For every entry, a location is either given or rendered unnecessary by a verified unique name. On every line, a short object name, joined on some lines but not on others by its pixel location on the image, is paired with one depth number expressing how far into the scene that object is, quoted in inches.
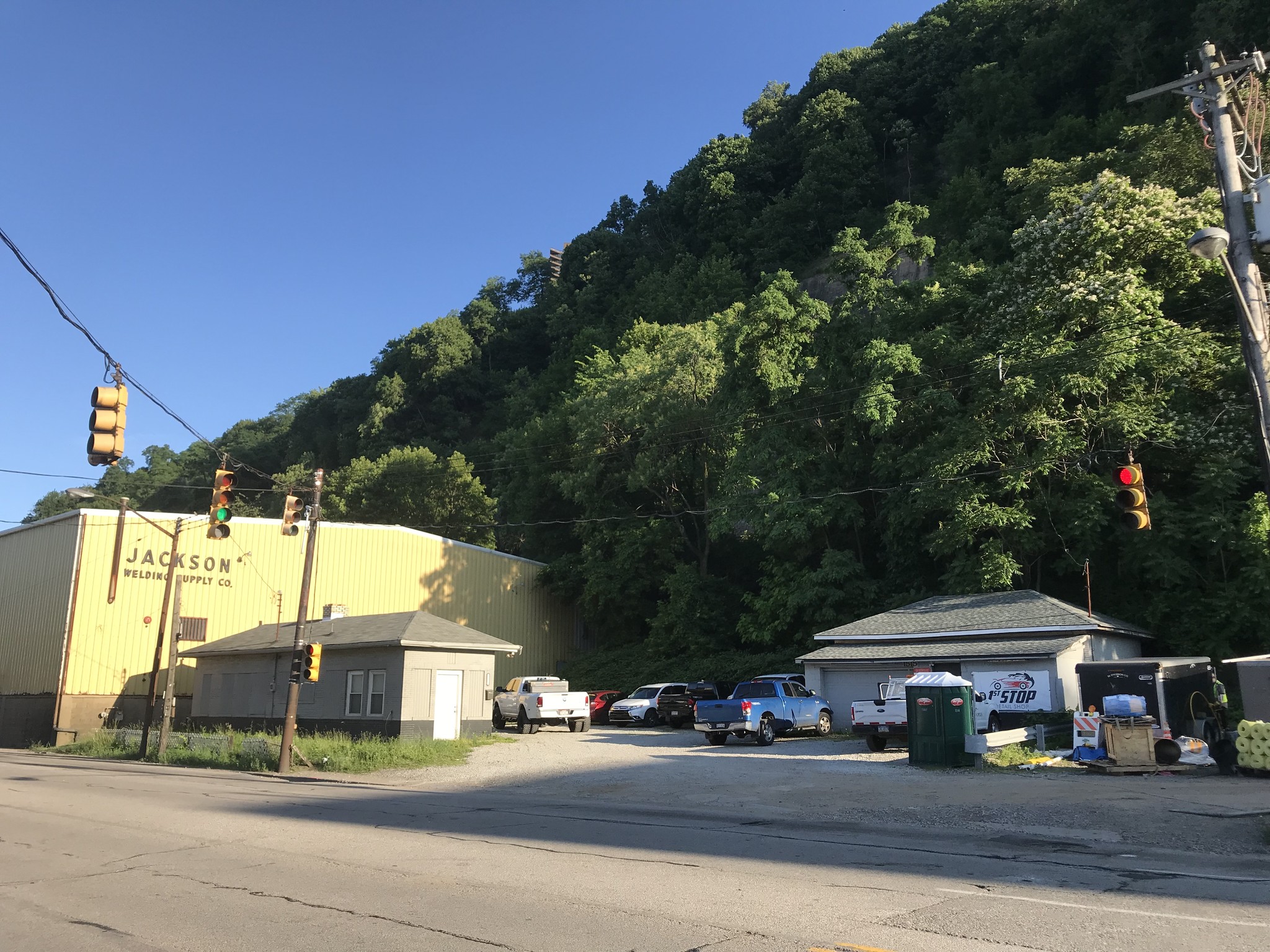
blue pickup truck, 1088.2
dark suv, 1406.3
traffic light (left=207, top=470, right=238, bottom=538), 675.4
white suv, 1497.3
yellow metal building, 1552.7
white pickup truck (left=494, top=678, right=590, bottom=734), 1355.8
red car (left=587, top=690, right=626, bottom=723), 1614.2
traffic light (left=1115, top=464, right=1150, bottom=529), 452.1
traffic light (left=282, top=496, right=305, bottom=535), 833.5
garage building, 1051.3
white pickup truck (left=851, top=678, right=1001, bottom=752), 938.7
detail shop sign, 1043.3
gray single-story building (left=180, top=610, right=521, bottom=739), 1170.0
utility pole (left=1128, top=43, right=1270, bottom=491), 435.5
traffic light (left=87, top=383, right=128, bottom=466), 396.8
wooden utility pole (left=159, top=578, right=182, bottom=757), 1122.7
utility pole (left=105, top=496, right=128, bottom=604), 1557.6
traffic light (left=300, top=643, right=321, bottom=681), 941.2
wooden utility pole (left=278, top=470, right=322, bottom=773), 940.6
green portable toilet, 807.7
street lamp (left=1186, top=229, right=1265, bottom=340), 417.7
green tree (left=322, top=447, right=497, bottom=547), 2546.8
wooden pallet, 710.5
